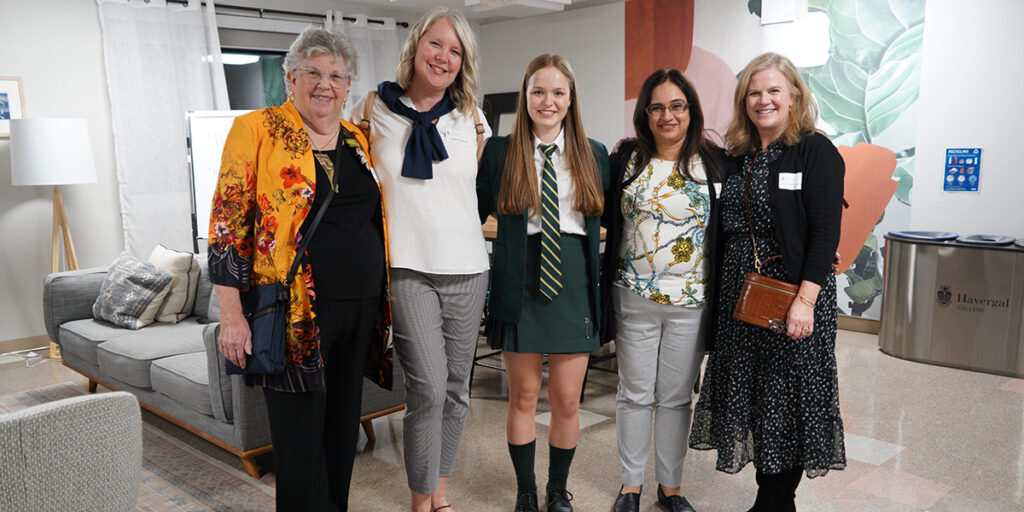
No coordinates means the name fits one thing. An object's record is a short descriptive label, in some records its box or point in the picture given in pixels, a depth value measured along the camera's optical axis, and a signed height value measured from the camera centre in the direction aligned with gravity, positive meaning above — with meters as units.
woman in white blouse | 2.00 -0.13
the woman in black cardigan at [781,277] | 1.97 -0.32
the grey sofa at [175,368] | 2.72 -0.85
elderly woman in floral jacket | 1.72 -0.20
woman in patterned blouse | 2.15 -0.29
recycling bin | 4.01 -0.80
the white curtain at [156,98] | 5.19 +0.54
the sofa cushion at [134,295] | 3.77 -0.64
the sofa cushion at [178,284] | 3.89 -0.61
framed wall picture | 4.76 +0.47
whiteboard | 5.37 +0.13
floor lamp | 4.50 +0.12
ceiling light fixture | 4.92 +1.27
